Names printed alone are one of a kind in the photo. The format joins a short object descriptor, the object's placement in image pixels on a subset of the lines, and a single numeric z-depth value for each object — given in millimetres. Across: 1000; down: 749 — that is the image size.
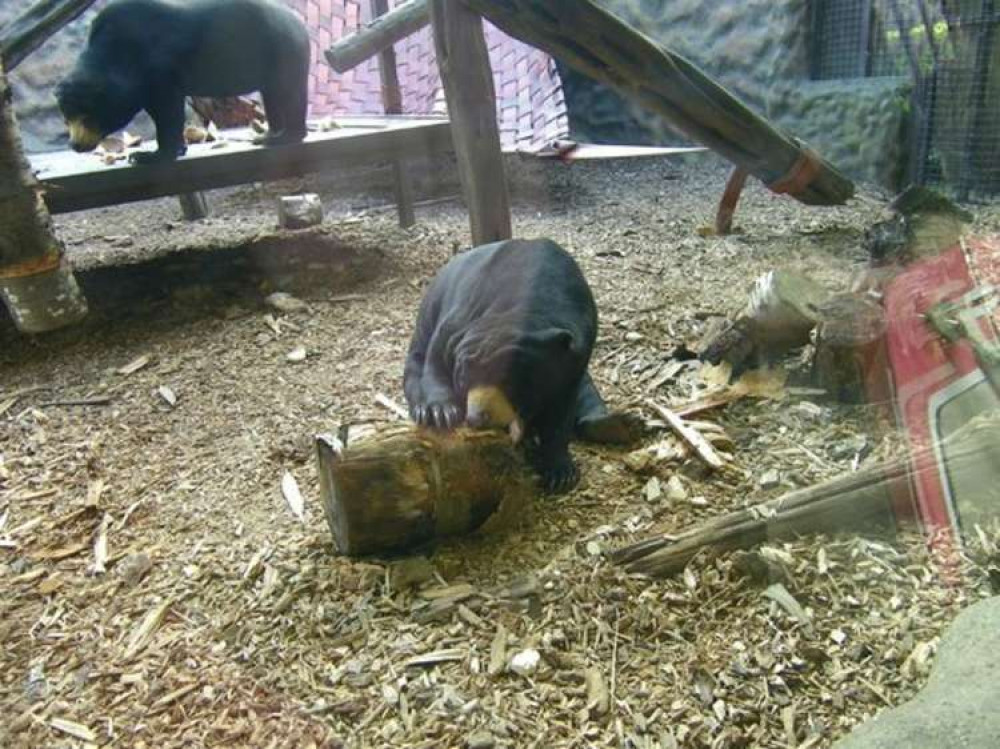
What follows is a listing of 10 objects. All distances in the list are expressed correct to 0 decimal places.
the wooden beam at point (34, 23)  5938
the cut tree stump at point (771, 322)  3557
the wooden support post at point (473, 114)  4527
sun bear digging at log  2848
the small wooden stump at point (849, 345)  3256
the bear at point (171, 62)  5180
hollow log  2494
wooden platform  5215
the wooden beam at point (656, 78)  4215
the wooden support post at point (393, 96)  7070
